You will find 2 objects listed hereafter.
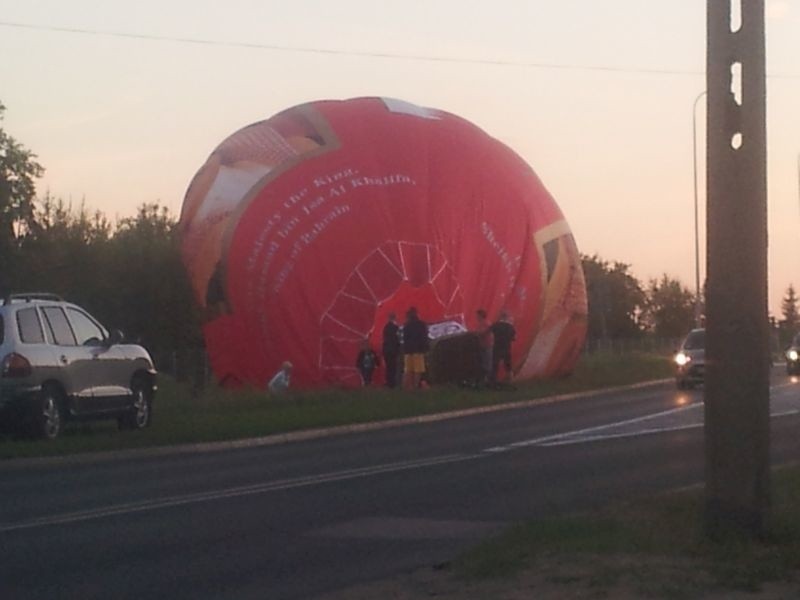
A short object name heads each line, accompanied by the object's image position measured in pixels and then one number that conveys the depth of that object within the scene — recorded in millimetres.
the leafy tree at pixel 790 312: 131350
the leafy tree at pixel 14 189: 54344
